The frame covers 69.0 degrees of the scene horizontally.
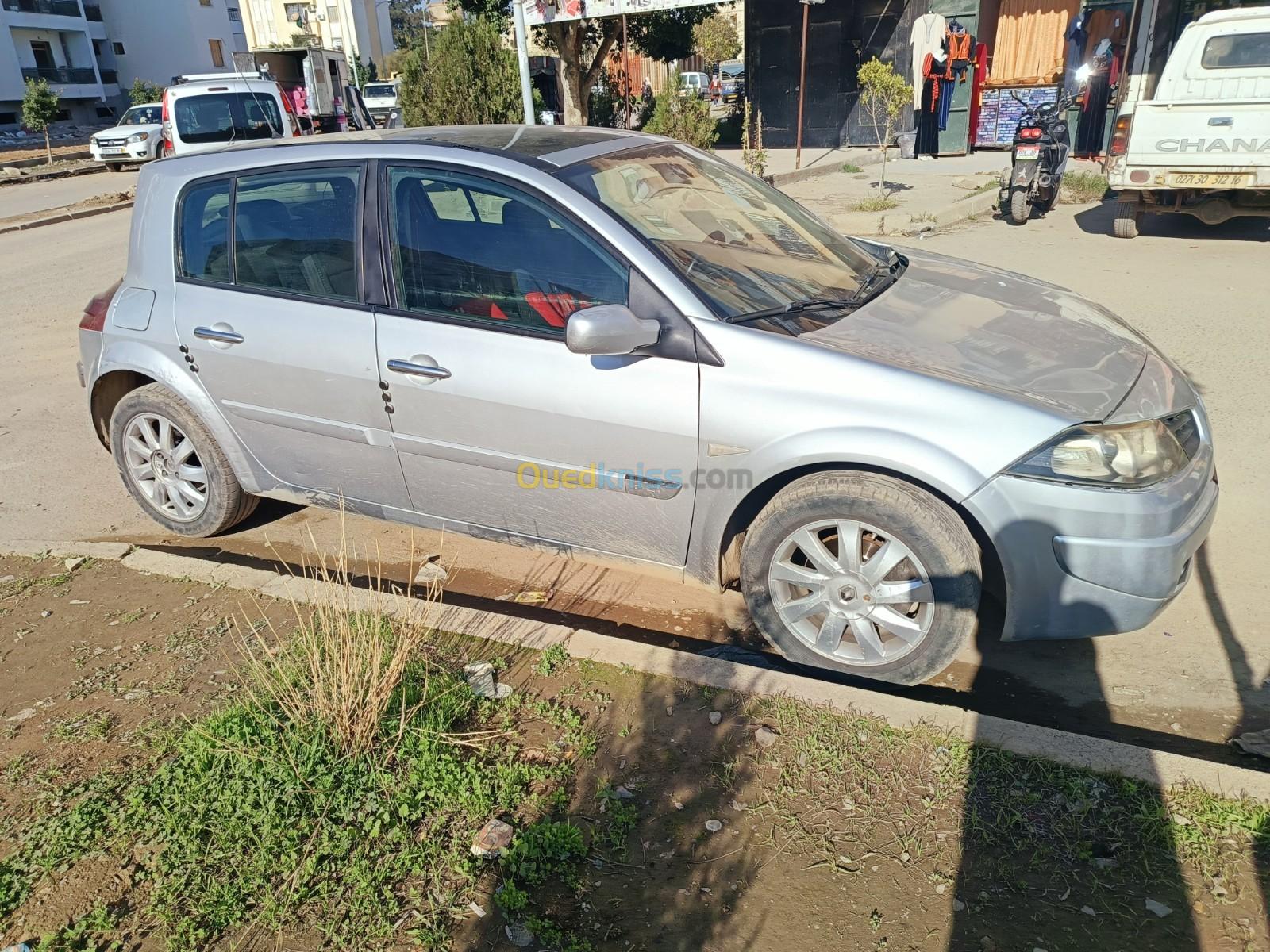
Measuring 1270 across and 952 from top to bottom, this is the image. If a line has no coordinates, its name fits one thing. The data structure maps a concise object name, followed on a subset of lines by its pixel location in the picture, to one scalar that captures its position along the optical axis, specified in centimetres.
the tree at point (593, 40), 2038
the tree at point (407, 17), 8225
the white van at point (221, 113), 1778
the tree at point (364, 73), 4302
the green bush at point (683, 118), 1472
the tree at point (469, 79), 1482
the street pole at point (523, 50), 1316
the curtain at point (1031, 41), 1686
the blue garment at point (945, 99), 1722
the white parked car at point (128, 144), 2381
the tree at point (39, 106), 2680
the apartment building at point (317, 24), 6109
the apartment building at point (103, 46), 4472
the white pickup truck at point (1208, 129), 917
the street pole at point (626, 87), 2509
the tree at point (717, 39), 2414
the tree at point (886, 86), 1297
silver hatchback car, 298
